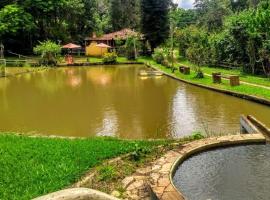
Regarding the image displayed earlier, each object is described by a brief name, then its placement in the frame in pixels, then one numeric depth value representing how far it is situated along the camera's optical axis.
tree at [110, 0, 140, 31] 41.39
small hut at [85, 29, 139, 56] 33.91
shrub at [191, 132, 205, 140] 6.66
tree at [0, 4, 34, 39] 30.13
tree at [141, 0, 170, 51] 31.59
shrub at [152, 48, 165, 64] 25.69
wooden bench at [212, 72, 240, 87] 14.26
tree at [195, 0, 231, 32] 42.20
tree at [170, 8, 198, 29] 56.26
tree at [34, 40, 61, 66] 27.09
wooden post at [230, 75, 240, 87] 14.25
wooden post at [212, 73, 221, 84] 15.43
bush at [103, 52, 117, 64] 28.06
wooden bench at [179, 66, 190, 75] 19.41
